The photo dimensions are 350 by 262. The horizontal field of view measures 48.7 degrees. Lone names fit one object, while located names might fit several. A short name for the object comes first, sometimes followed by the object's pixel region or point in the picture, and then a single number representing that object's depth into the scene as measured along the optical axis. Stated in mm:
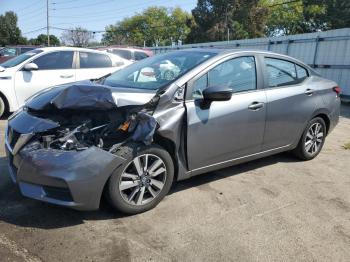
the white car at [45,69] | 8055
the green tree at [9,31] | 64169
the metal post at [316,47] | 13812
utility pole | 57156
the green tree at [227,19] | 53125
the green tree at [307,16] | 51500
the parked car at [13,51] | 16906
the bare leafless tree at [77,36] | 76125
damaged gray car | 3367
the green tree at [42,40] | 73344
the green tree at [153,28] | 85562
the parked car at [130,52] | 14285
